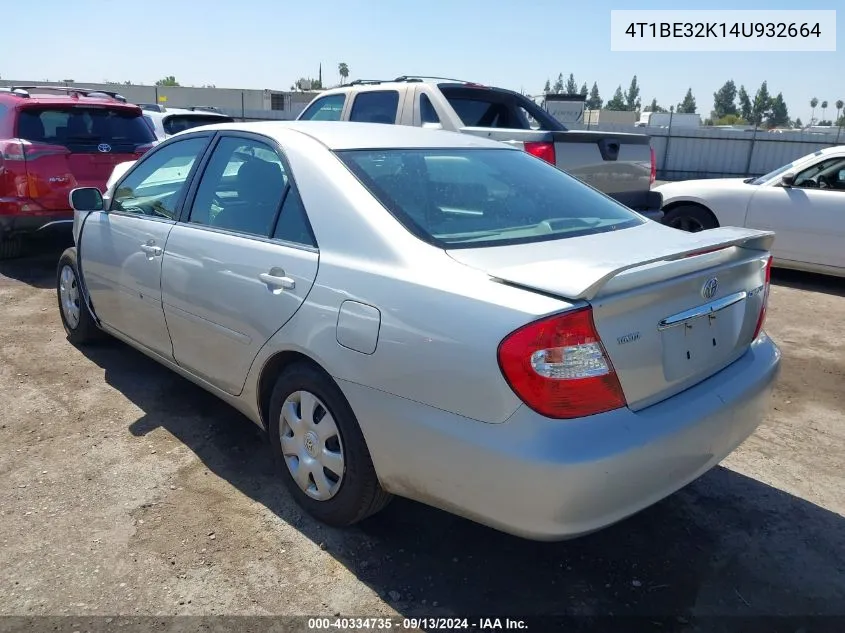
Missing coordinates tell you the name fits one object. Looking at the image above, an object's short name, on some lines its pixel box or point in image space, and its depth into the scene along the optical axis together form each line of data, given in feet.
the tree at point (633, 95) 414.23
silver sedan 7.06
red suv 22.39
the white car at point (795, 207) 23.27
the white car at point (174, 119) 34.50
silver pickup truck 19.19
